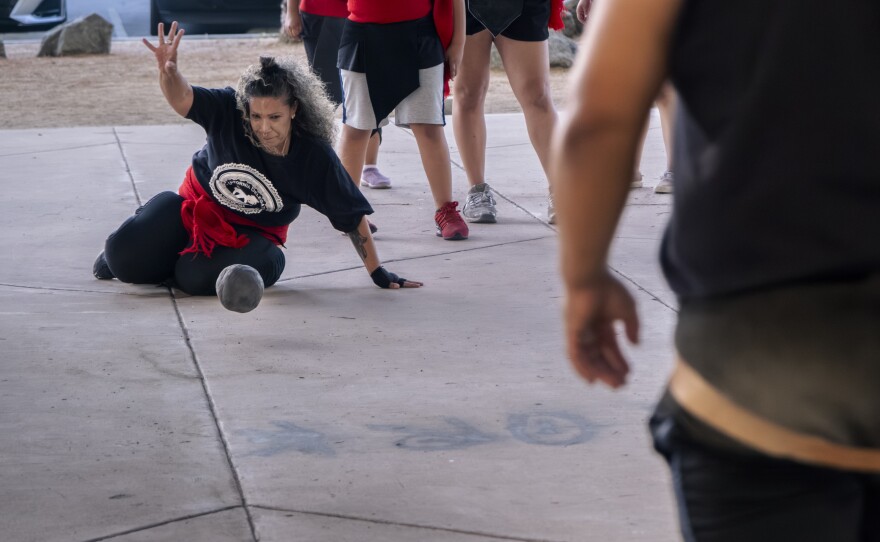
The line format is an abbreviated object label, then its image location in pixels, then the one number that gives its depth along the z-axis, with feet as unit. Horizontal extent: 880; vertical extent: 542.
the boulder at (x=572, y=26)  49.91
